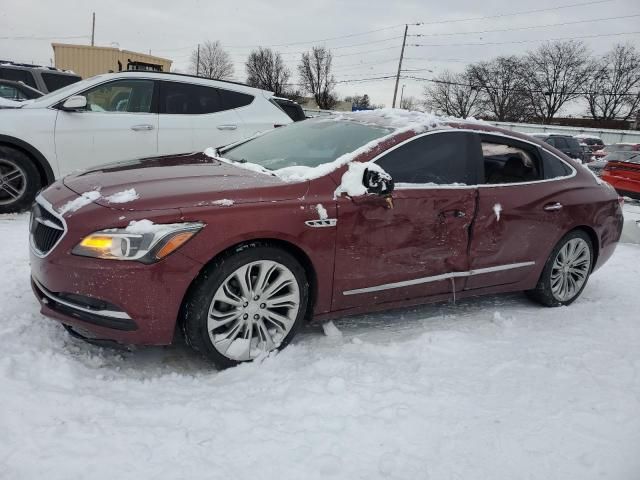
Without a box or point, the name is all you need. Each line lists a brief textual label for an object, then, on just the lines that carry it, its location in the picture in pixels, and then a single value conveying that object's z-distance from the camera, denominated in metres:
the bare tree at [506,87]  66.12
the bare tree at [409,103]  75.36
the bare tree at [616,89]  57.66
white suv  5.59
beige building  27.32
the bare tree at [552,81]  63.34
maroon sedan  2.63
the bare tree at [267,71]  70.88
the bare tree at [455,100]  72.69
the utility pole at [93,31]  56.66
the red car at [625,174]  12.38
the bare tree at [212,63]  72.31
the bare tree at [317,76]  70.38
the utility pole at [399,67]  47.94
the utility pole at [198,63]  70.31
